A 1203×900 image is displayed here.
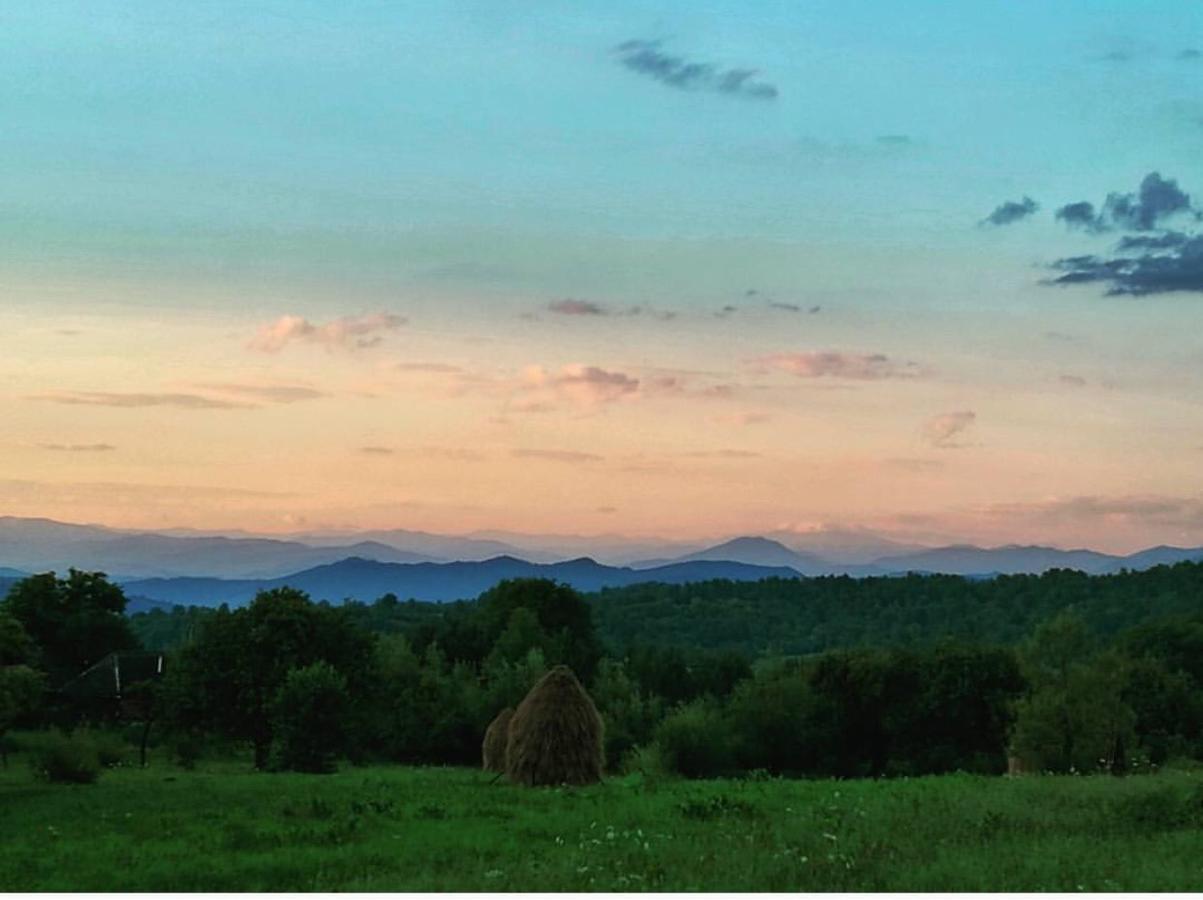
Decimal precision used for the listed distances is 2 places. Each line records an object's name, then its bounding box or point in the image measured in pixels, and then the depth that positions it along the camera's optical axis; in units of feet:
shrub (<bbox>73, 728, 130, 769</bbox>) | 143.24
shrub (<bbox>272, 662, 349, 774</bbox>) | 138.21
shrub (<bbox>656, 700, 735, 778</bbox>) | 145.69
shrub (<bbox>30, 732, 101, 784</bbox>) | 108.68
